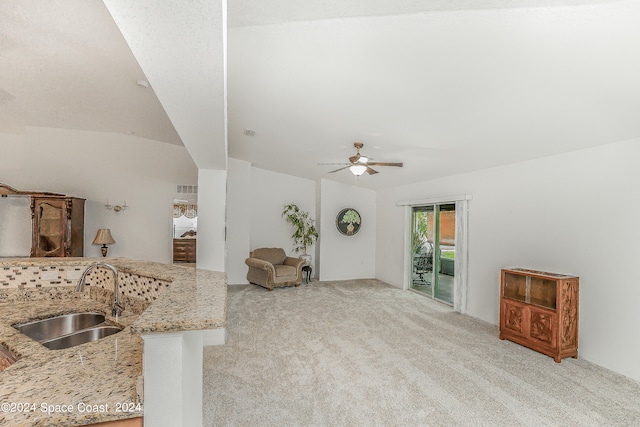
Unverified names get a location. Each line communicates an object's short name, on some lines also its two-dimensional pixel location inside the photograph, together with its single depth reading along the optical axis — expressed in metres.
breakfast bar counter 0.94
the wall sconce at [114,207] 5.79
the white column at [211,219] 3.86
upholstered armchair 6.15
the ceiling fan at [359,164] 3.89
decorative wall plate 7.37
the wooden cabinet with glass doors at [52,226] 5.03
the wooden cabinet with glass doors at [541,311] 3.17
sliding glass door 5.44
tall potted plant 7.39
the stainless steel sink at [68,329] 1.64
